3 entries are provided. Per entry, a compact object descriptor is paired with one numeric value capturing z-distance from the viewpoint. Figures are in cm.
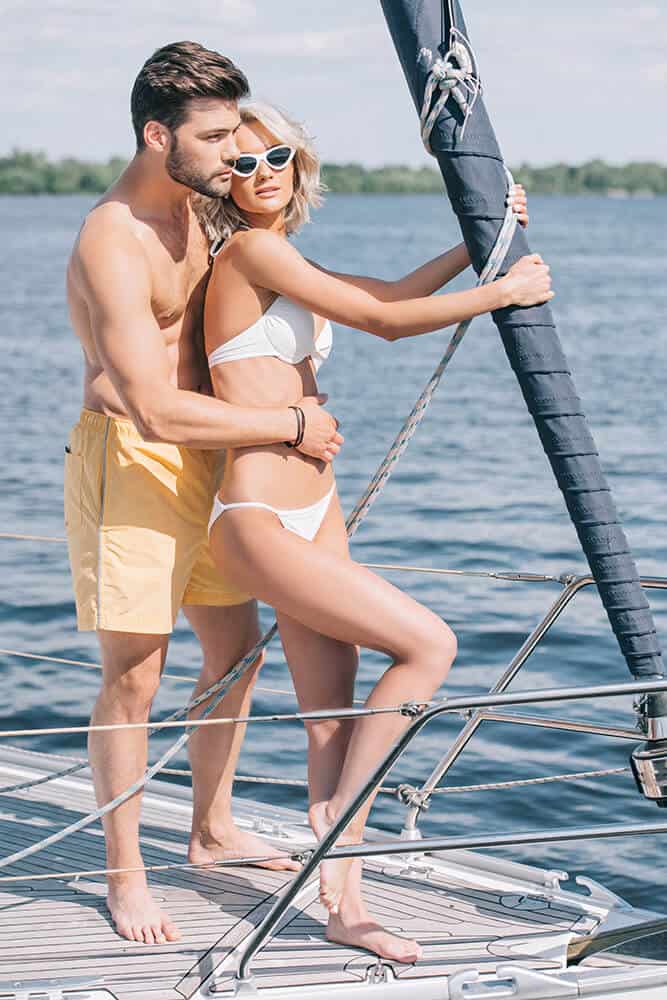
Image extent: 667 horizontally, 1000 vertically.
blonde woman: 398
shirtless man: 395
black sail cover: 396
